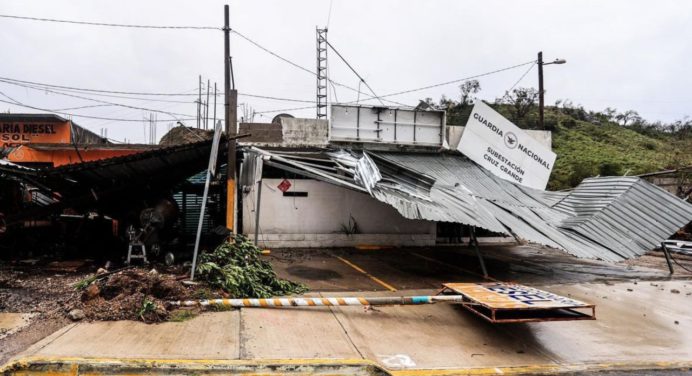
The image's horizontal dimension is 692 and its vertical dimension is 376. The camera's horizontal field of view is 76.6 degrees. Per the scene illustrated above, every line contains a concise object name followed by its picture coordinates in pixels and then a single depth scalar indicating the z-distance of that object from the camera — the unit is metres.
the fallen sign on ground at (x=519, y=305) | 5.77
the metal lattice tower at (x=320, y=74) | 19.78
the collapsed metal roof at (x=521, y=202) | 9.27
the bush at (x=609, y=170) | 31.03
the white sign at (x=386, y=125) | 14.68
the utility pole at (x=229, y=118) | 11.16
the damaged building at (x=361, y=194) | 9.83
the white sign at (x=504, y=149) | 15.47
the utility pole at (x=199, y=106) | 34.91
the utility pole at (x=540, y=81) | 19.08
